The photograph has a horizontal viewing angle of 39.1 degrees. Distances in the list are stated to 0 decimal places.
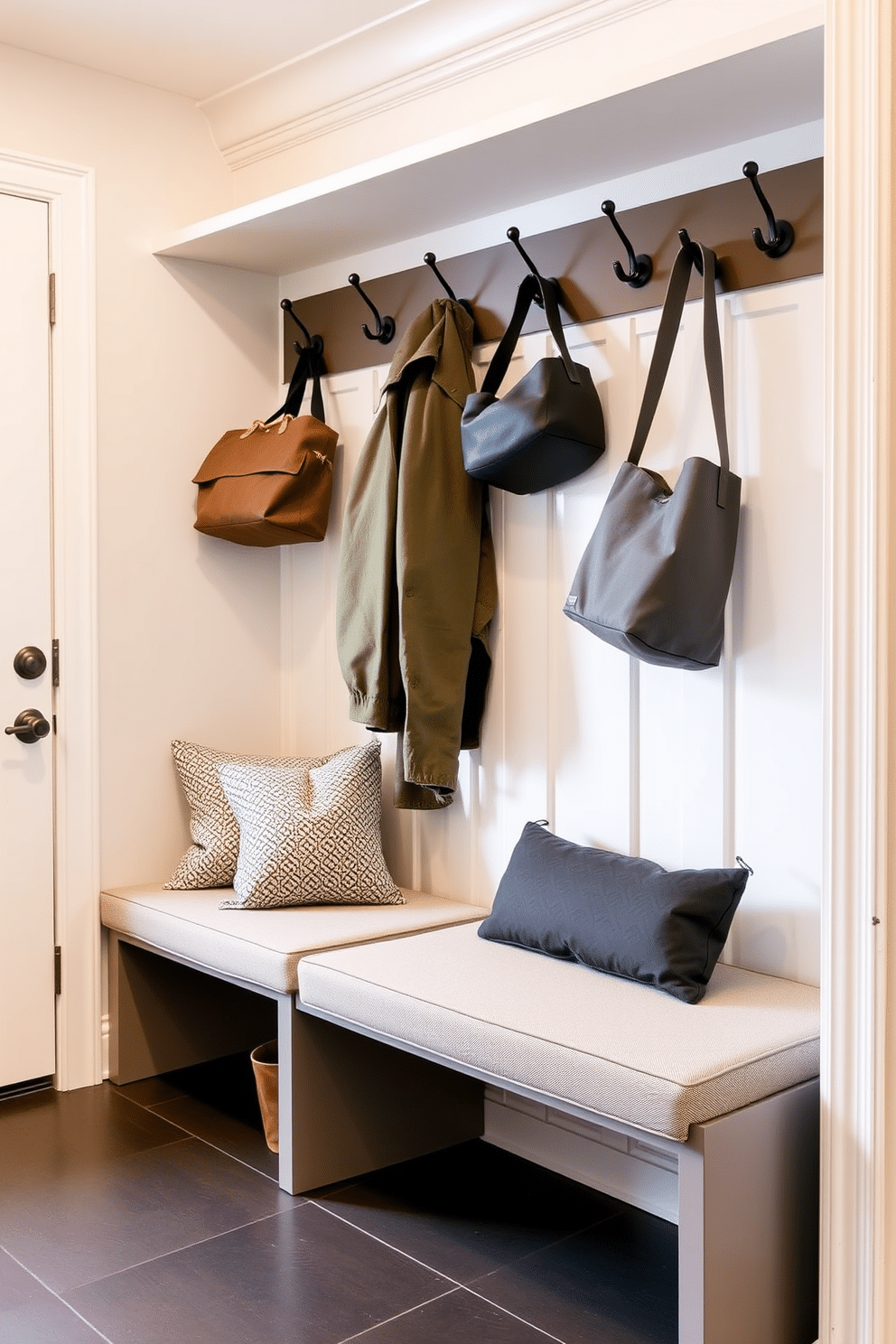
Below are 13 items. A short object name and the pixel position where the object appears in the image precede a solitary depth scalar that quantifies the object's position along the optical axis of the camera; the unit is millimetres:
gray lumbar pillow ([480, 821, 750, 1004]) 2119
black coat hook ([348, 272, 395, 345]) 2979
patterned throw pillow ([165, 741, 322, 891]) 3039
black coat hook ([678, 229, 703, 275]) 2256
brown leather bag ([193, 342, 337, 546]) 3004
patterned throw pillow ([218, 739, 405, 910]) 2797
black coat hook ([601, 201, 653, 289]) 2410
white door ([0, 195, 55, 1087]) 2904
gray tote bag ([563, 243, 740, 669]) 2129
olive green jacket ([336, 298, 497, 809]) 2654
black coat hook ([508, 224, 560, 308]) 2518
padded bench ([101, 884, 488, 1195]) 2479
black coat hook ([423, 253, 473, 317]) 2779
